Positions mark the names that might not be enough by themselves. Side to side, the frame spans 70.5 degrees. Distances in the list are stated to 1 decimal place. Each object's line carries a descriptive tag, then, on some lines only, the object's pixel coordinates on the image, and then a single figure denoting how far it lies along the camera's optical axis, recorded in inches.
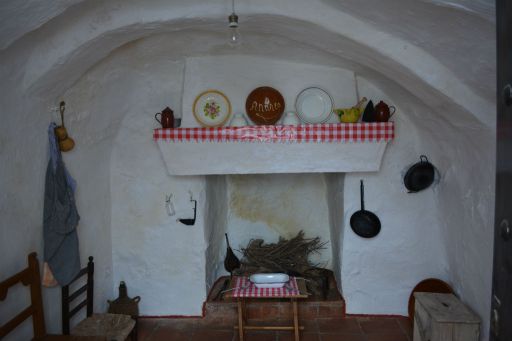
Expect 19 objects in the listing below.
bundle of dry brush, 161.5
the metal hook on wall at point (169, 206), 141.6
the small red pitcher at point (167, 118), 127.7
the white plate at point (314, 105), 128.9
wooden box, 98.1
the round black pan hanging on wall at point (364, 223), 138.3
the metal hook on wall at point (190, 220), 140.9
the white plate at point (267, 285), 127.9
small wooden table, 122.4
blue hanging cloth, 105.3
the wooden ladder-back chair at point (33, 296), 91.9
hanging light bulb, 91.0
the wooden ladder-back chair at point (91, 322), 105.0
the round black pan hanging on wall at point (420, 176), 132.5
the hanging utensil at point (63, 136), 111.0
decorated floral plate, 130.1
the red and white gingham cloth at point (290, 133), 121.3
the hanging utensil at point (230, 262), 165.8
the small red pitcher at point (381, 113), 123.6
